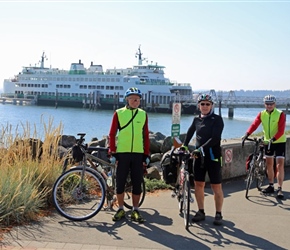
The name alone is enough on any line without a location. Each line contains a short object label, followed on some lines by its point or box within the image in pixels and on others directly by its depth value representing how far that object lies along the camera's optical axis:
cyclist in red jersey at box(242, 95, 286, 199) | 7.18
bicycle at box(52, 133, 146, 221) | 5.65
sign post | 8.41
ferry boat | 90.56
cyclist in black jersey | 5.55
